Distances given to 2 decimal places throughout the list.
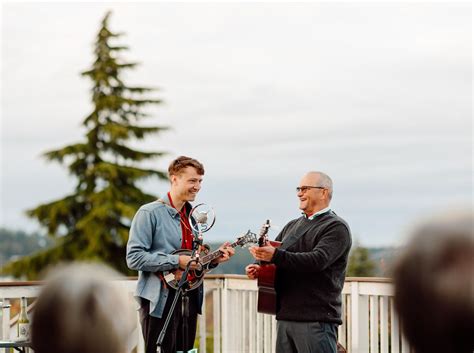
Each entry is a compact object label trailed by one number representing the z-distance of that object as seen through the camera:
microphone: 4.71
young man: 4.60
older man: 4.38
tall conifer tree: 26.06
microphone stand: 4.46
